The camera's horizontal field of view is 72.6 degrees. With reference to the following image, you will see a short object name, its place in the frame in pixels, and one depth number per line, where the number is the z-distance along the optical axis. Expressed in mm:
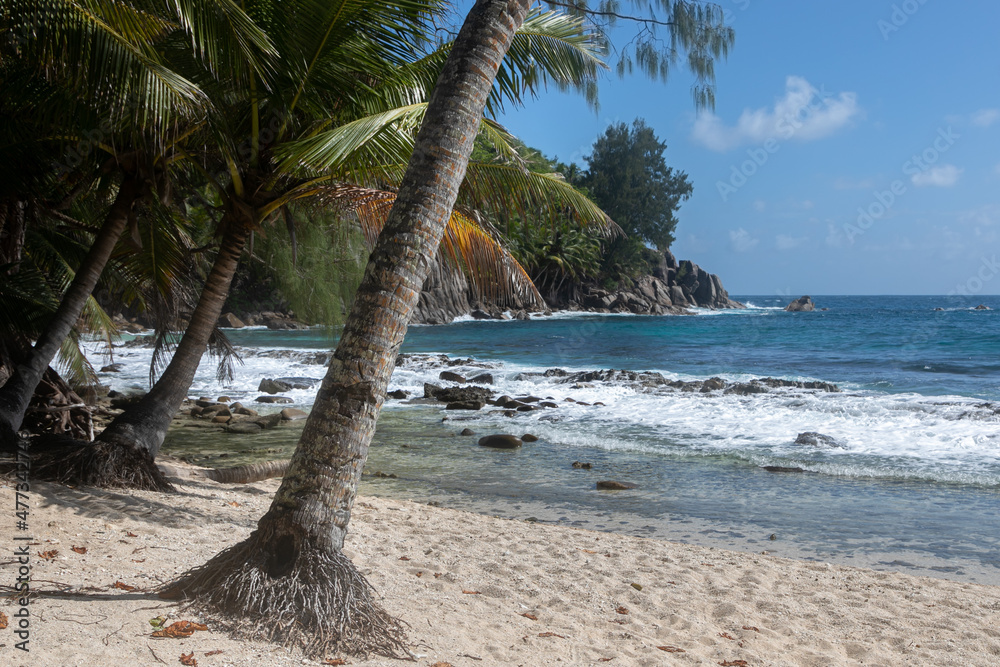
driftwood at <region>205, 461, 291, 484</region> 8219
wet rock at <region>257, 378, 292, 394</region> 18672
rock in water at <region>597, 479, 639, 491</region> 9148
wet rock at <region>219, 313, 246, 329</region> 40225
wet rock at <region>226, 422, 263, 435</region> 12867
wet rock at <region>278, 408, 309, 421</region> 14364
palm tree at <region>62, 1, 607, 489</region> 6160
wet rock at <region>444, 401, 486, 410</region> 16703
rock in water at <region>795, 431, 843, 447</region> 12141
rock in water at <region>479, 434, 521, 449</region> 12008
